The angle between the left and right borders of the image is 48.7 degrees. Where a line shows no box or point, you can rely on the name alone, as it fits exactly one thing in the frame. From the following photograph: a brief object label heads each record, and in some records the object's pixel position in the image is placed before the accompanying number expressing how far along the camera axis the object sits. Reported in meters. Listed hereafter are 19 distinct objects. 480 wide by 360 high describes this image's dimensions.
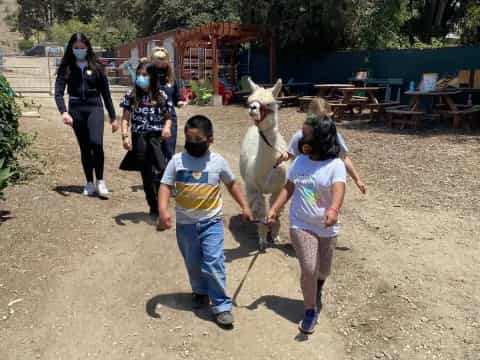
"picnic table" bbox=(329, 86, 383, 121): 14.86
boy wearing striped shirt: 3.54
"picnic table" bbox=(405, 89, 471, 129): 12.08
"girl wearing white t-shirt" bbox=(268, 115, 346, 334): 3.37
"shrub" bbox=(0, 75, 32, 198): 6.12
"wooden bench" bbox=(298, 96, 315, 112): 16.66
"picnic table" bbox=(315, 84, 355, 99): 15.95
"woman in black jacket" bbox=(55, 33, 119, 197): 5.82
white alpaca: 4.61
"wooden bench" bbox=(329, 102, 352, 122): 14.90
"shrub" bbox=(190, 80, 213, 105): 19.44
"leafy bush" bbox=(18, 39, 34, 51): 81.12
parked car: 56.72
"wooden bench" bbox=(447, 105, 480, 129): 11.93
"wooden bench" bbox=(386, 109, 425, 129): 12.28
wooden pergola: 18.73
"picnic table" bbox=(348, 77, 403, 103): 15.87
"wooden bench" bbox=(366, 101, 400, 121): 13.89
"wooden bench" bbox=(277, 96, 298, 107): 18.27
